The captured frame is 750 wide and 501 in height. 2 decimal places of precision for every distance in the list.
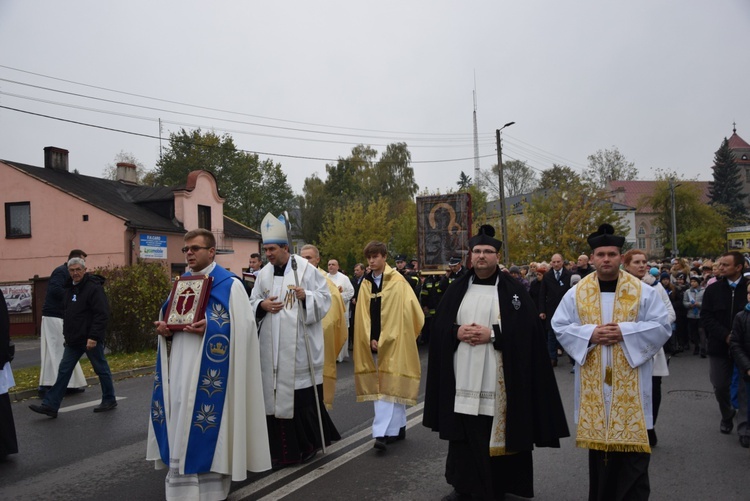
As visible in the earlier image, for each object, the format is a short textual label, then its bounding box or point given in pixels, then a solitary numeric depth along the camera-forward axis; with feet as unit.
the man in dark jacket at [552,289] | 38.34
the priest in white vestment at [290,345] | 19.38
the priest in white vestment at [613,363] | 14.01
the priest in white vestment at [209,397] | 15.57
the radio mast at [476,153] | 213.64
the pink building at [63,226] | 92.27
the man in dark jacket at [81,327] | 26.37
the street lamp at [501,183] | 97.30
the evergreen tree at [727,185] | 256.73
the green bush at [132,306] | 45.55
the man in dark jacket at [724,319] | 22.99
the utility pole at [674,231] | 144.75
